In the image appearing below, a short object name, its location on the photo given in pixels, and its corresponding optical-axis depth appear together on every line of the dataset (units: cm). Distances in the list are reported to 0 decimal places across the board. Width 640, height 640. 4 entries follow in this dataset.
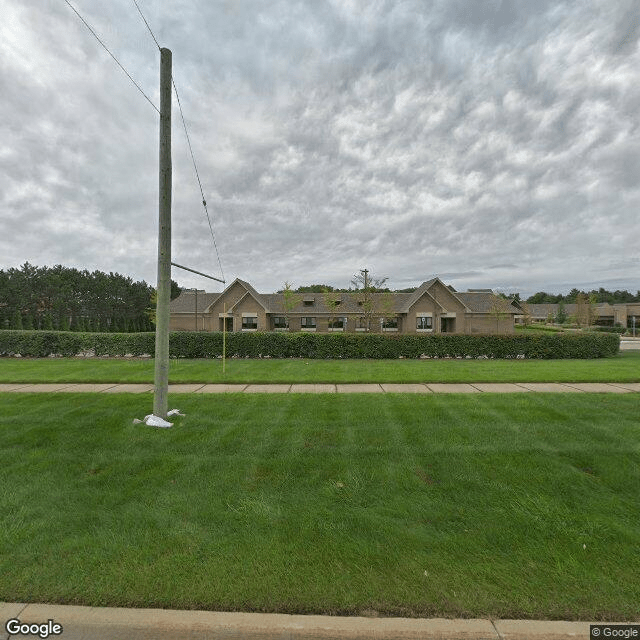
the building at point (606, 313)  7238
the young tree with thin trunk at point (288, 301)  4131
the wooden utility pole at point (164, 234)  684
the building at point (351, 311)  4078
